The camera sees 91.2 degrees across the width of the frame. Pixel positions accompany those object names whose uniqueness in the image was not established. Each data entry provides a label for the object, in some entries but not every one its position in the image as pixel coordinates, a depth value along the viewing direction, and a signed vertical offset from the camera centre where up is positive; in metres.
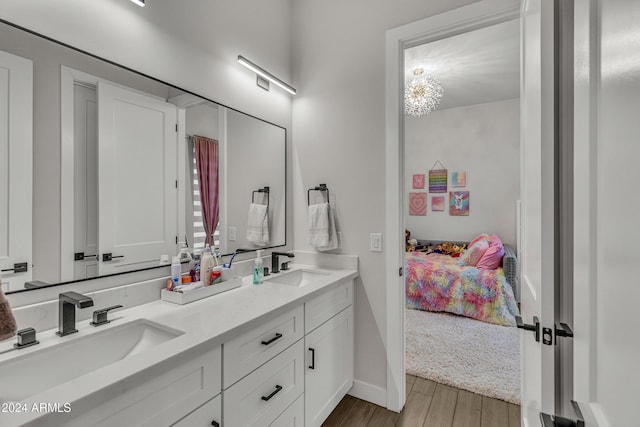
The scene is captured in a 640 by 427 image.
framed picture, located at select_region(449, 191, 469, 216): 4.91 +0.16
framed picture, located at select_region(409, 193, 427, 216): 5.29 +0.16
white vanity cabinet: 1.15 -0.68
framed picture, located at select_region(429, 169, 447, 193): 5.09 +0.54
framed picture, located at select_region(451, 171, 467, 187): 4.92 +0.55
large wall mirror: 1.07 +0.20
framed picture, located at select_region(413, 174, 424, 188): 5.28 +0.55
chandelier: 3.59 +1.43
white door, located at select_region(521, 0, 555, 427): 0.85 +0.04
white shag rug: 2.23 -1.19
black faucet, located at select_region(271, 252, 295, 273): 2.07 -0.32
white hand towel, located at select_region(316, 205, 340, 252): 2.17 -0.16
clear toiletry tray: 1.41 -0.37
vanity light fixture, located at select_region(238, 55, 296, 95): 1.90 +0.91
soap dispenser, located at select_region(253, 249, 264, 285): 1.81 -0.34
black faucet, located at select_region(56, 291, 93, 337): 1.04 -0.33
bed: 3.29 -0.84
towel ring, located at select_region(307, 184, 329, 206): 2.24 +0.18
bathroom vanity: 0.78 -0.47
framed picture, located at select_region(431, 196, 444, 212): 5.13 +0.17
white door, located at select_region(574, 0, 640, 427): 0.40 +0.00
